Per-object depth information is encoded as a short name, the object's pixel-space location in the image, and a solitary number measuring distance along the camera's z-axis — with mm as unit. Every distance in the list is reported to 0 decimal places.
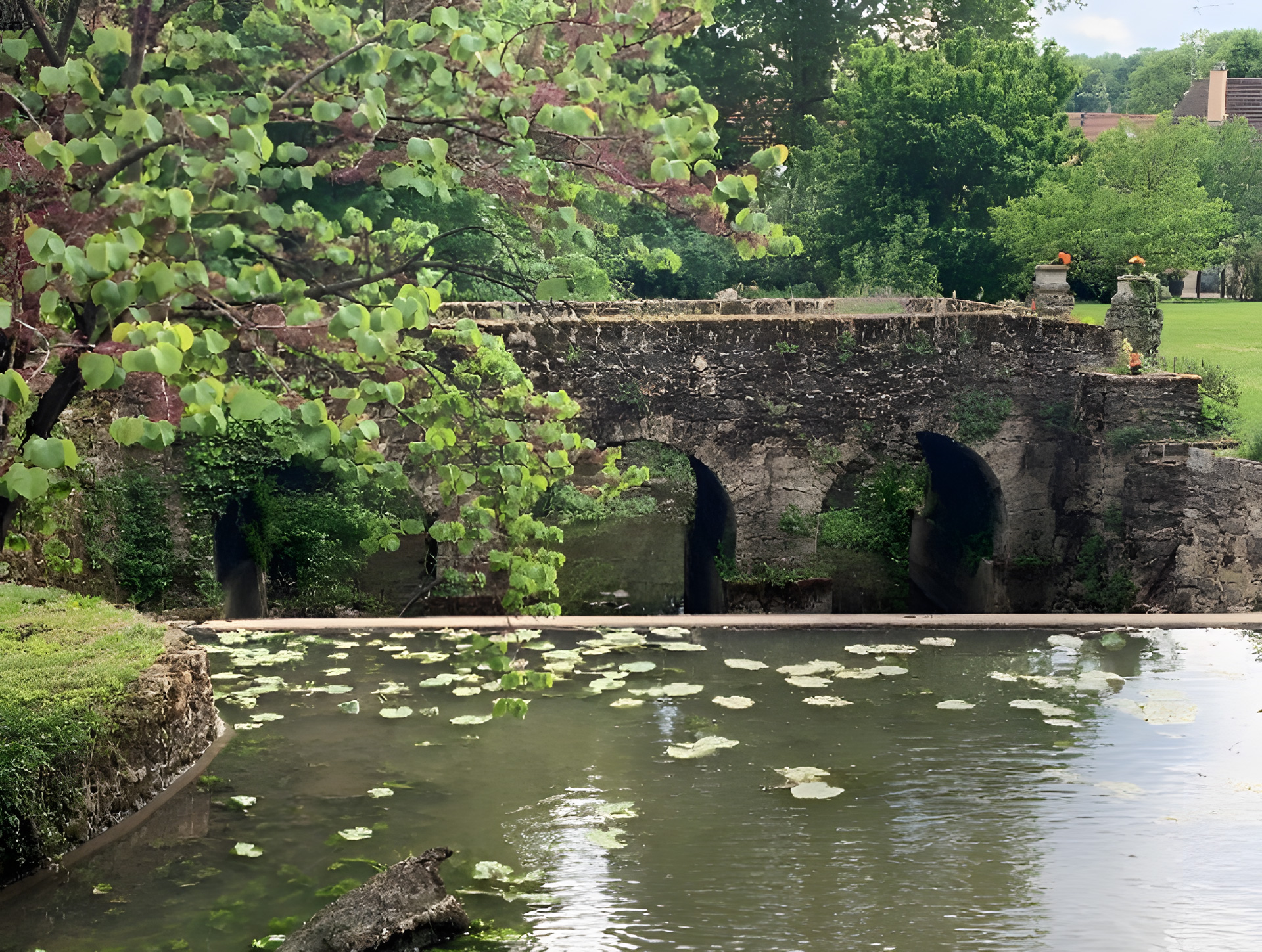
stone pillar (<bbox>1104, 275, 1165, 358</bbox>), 17984
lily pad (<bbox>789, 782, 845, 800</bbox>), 8375
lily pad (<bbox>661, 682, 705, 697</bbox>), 10609
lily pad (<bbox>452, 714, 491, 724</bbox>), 9828
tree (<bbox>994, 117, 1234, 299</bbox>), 28172
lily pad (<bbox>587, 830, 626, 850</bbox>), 7648
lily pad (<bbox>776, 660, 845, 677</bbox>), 11258
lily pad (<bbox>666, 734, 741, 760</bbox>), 9109
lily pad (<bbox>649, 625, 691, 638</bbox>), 12633
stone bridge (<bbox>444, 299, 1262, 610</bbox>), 16453
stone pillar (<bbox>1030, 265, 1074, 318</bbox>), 18781
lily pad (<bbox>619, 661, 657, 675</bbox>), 11281
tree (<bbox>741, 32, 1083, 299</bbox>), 30328
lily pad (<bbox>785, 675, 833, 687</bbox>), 10891
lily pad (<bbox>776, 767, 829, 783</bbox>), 8656
